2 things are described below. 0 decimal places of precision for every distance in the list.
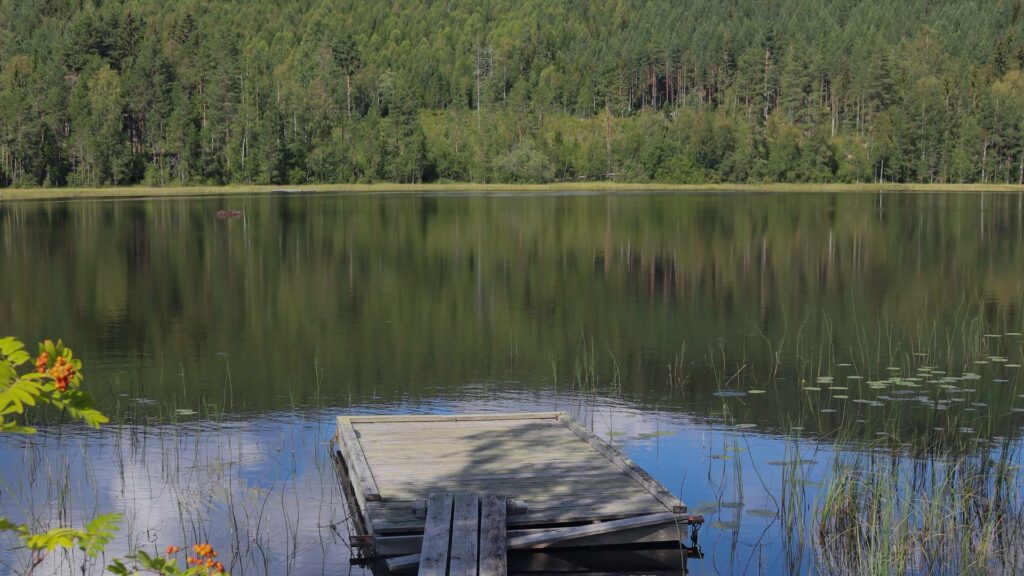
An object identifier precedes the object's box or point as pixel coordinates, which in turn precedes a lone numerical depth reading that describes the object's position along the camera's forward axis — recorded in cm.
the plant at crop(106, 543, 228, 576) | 472
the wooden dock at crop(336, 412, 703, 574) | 967
